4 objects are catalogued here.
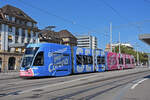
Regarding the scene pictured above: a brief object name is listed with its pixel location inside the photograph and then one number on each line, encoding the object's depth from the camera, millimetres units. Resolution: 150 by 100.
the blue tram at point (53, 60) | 17391
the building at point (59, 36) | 61481
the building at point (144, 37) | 15698
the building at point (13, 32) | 45438
